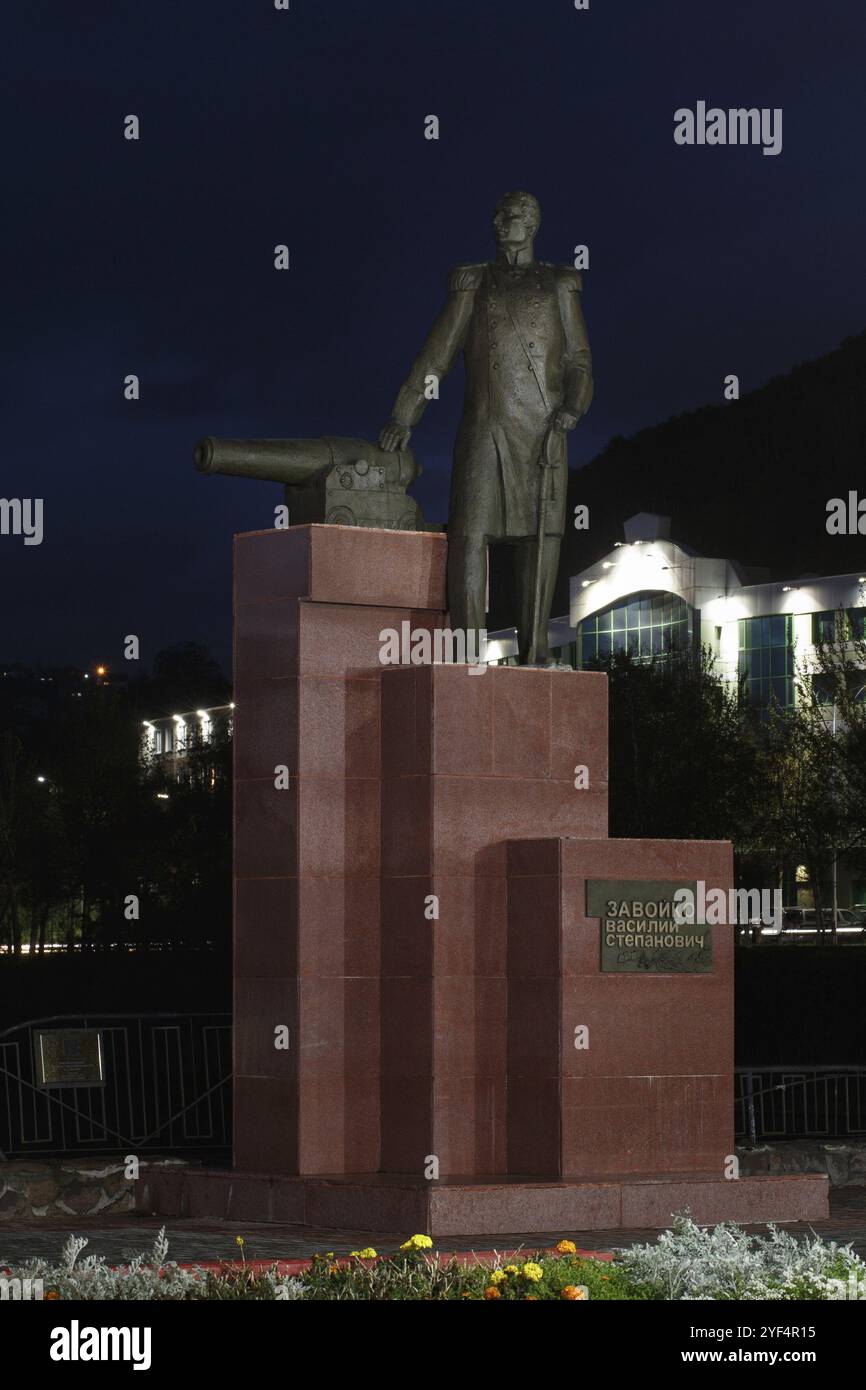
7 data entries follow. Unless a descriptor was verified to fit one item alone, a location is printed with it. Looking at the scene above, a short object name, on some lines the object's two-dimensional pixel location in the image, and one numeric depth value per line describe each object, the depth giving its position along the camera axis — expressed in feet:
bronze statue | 50.29
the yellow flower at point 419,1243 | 32.70
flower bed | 29.35
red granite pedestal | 46.55
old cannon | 49.06
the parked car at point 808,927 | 212.64
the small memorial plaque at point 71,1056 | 58.18
